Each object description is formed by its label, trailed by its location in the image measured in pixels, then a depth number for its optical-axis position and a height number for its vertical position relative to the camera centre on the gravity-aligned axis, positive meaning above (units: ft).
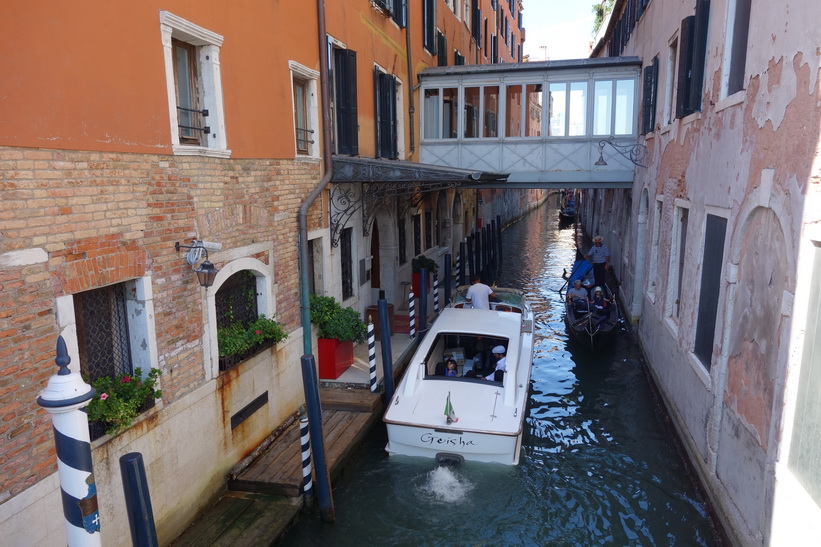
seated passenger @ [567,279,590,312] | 38.42 -8.34
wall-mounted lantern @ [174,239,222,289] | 16.83 -2.48
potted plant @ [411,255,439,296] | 42.39 -6.81
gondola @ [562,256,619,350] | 36.01 -9.35
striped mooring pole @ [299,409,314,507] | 18.22 -8.96
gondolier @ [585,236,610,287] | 45.16 -6.70
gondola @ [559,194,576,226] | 111.45 -7.97
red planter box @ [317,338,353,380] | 26.86 -8.42
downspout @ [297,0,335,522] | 18.29 -5.83
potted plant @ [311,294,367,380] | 26.12 -6.99
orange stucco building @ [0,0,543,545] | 12.02 -0.98
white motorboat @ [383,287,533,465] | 20.83 -8.52
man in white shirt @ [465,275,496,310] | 33.27 -6.85
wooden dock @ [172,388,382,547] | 17.21 -10.33
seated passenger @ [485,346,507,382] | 23.90 -7.92
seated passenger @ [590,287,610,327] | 36.43 -8.49
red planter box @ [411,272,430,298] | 42.24 -7.82
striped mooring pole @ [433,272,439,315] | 41.27 -8.70
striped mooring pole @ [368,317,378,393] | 25.62 -7.75
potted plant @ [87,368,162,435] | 13.65 -5.34
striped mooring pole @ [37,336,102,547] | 7.39 -3.54
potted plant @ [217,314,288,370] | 19.35 -5.62
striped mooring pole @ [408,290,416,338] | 33.02 -8.06
